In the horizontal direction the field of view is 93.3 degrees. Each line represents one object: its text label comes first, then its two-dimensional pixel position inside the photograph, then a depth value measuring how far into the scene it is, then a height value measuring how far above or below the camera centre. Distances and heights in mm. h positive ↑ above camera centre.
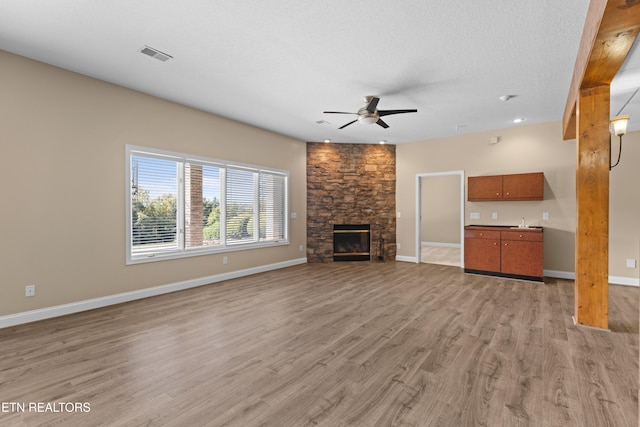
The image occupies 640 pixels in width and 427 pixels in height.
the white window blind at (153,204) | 4508 +145
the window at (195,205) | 4547 +147
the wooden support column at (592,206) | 3236 +83
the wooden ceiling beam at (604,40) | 2025 +1376
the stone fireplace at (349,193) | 7527 +534
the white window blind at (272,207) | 6570 +155
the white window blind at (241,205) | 5855 +172
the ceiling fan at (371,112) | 4238 +1475
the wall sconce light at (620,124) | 3898 +1172
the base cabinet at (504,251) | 5449 -719
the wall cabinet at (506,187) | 5734 +525
